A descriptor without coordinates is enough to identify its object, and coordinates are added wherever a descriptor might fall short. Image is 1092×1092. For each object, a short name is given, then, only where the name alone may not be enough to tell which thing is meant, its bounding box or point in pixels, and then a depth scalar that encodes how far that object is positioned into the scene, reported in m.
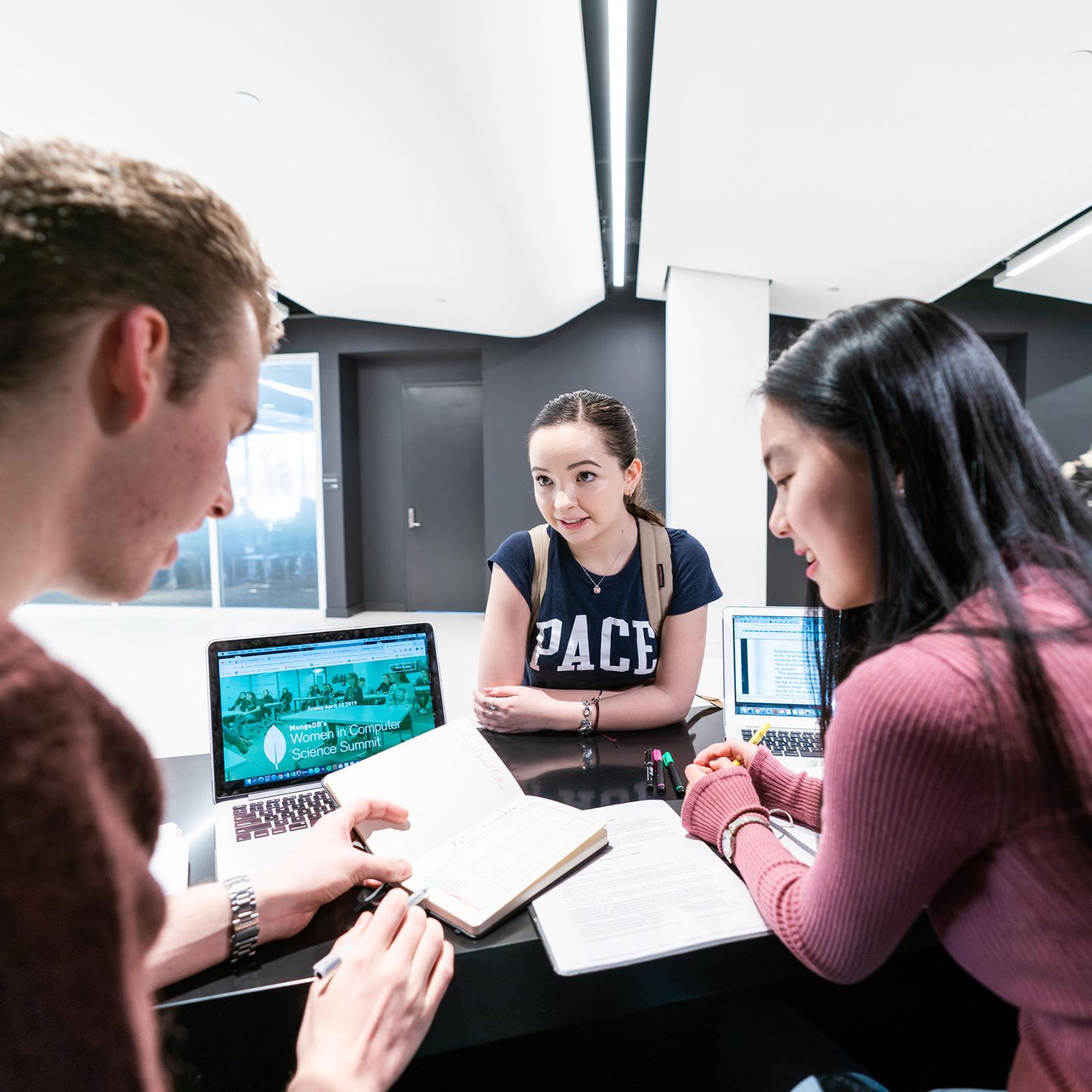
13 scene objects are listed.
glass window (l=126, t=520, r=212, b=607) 6.69
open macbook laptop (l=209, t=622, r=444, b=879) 1.02
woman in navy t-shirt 1.54
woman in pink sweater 0.52
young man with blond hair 0.30
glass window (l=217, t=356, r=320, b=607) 6.50
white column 4.82
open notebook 0.77
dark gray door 6.51
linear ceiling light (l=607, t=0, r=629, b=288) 2.47
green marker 1.08
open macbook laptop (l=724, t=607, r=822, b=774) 1.37
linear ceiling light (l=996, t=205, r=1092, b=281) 3.91
